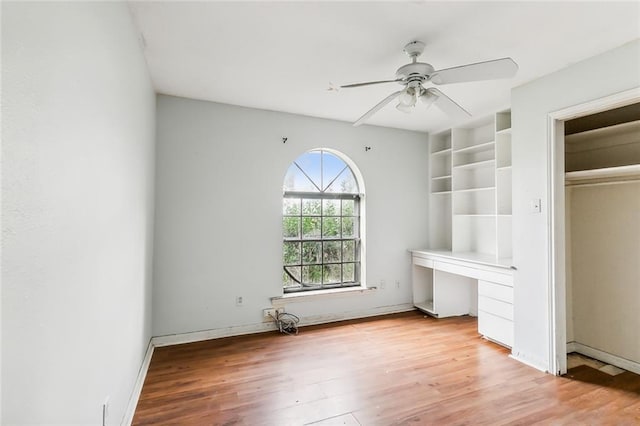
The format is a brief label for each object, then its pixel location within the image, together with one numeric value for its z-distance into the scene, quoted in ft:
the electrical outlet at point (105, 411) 4.68
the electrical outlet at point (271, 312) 11.61
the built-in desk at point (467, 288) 10.08
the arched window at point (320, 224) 12.55
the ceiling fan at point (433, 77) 6.18
